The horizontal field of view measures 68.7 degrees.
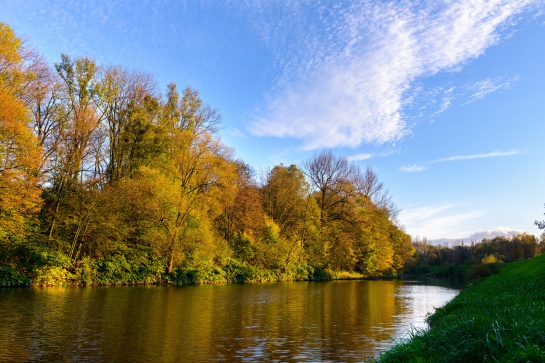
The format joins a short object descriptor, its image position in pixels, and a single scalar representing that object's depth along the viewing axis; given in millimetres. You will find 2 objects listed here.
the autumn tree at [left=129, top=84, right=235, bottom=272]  39219
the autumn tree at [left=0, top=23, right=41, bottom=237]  26562
